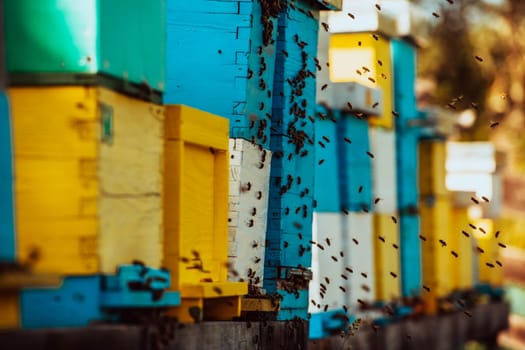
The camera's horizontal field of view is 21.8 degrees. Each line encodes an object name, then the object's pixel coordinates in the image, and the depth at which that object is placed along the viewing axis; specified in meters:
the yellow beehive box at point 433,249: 17.11
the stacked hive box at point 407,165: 15.91
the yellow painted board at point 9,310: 5.38
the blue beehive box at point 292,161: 9.23
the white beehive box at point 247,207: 8.20
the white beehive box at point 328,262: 11.88
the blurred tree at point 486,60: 30.56
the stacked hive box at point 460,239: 18.42
